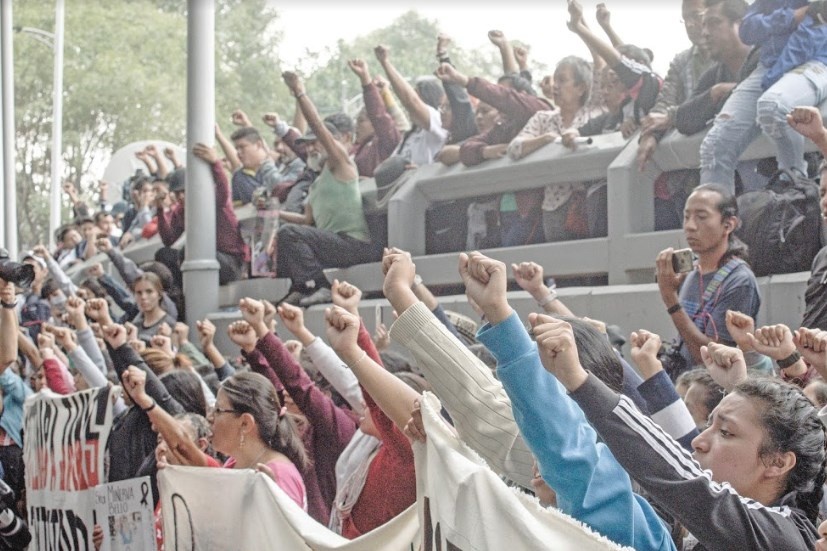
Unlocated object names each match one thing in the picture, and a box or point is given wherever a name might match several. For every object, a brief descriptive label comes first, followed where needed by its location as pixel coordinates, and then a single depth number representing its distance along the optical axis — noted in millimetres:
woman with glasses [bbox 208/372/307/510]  5133
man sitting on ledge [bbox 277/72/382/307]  10086
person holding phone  5855
